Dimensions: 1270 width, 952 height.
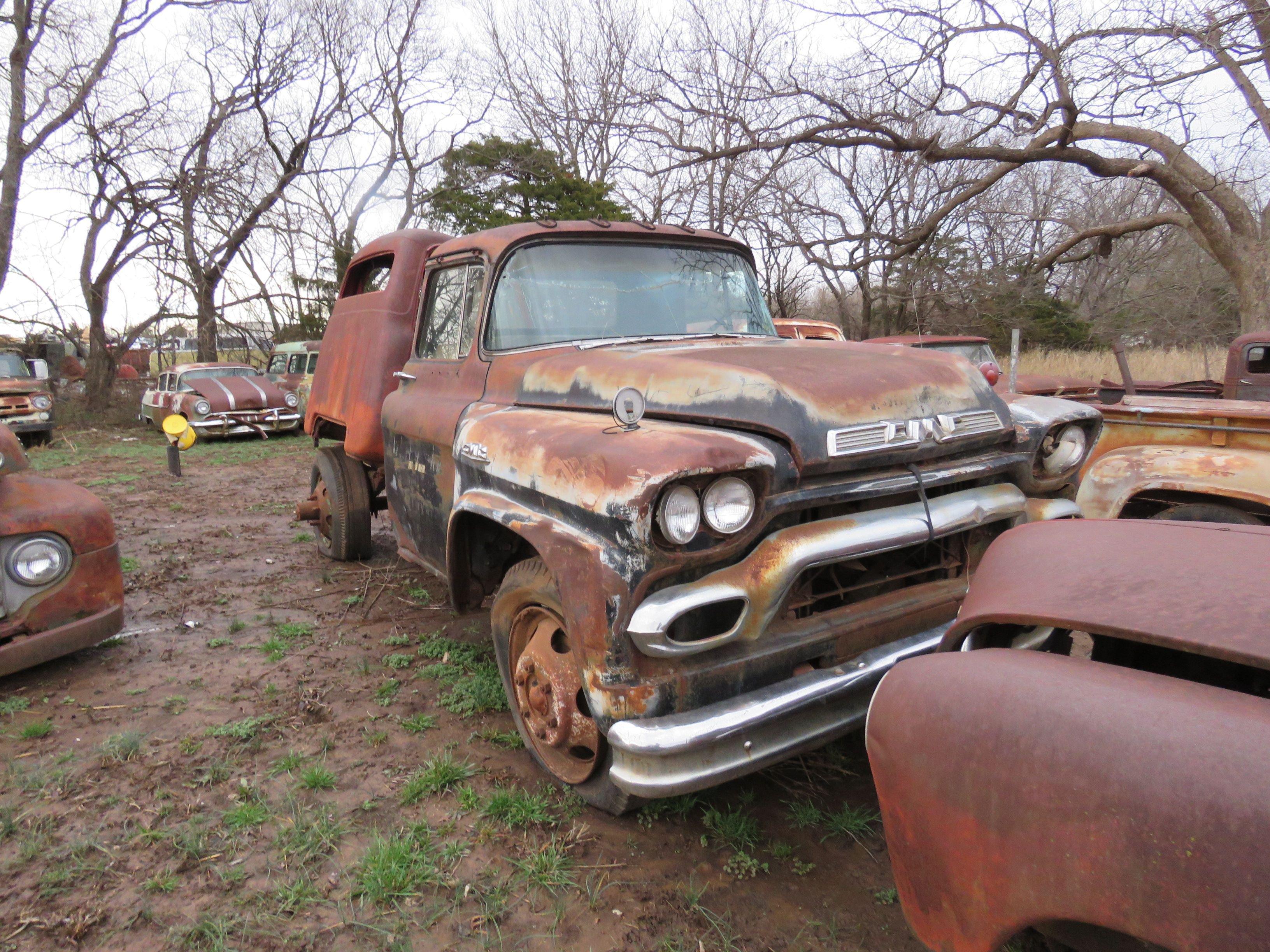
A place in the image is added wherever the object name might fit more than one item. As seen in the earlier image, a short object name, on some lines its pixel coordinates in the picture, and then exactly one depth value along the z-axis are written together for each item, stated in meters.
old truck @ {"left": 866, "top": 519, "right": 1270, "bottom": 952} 1.00
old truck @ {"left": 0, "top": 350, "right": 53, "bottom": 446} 13.16
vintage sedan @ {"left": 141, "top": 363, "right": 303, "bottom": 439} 13.80
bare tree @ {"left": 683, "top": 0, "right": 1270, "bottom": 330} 8.84
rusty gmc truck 2.06
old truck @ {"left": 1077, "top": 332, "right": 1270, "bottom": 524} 3.67
